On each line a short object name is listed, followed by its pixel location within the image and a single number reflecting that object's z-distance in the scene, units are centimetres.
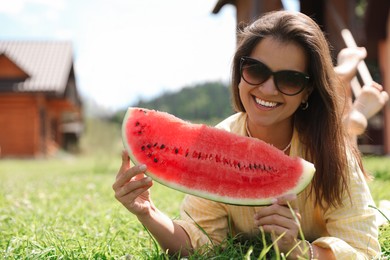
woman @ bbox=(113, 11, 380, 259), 184
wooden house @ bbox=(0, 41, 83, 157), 2091
